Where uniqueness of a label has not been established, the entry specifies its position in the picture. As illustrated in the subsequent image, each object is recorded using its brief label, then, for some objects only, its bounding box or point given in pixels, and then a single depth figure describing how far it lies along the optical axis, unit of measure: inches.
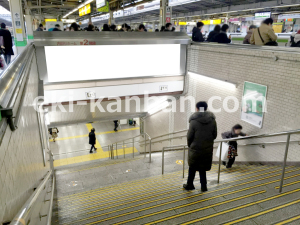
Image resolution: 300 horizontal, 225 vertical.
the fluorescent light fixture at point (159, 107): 367.1
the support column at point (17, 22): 356.2
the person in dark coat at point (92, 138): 431.5
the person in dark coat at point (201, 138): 123.8
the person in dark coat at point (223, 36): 256.8
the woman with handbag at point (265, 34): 201.5
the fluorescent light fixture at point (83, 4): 484.9
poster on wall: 204.5
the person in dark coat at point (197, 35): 287.5
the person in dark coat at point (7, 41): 243.0
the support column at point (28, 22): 639.8
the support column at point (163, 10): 350.6
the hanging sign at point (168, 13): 353.7
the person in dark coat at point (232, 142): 199.9
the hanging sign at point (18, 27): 364.2
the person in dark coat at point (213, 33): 268.8
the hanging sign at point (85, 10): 496.4
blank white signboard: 276.1
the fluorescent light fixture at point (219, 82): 239.3
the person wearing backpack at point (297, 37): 232.4
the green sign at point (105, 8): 420.9
